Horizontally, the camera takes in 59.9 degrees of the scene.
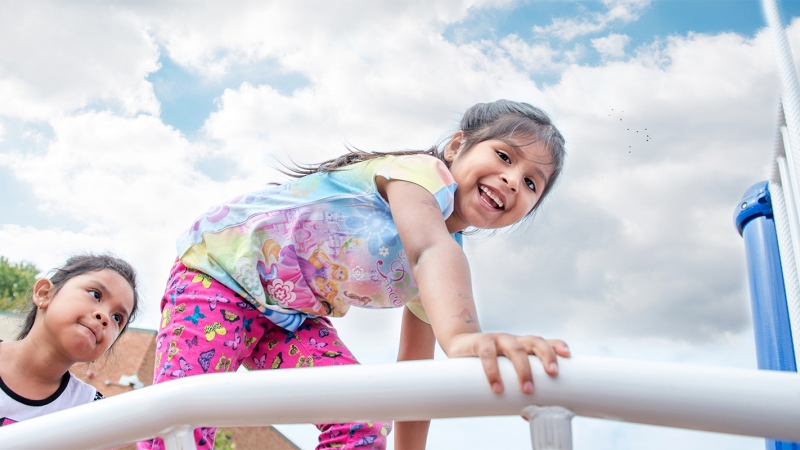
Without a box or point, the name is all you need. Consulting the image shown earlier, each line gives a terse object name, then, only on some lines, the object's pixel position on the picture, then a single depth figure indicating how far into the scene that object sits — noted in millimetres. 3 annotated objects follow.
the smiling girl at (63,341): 1985
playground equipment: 598
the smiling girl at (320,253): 1573
